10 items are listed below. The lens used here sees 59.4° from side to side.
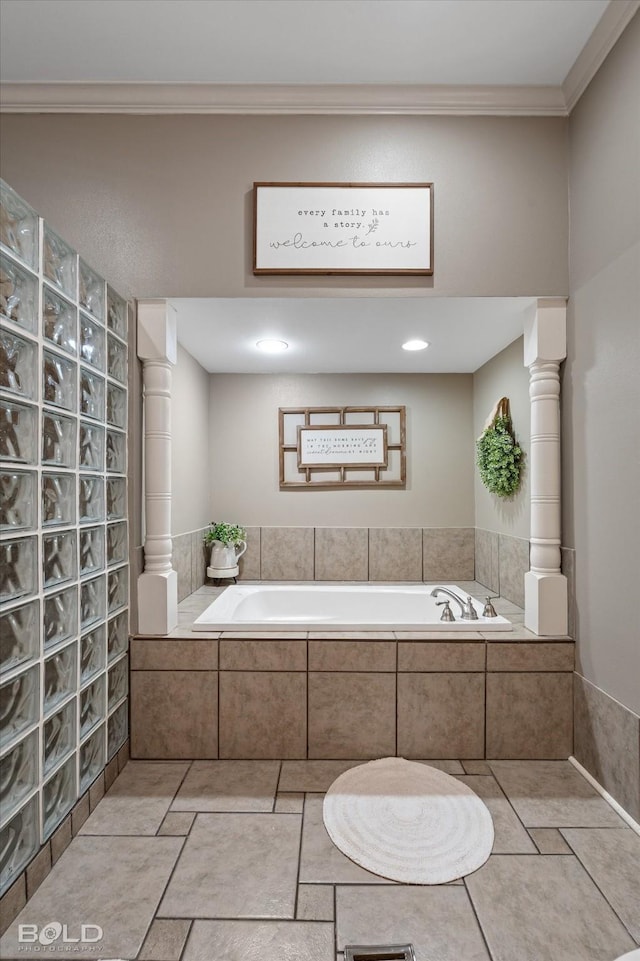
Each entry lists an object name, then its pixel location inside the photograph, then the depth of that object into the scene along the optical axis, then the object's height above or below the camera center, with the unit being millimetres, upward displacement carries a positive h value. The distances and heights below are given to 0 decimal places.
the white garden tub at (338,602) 3096 -677
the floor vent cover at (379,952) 1336 -1127
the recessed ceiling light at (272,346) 2902 +723
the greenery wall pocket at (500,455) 2879 +143
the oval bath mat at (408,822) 1654 -1121
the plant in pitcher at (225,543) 3340 -365
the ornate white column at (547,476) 2287 +27
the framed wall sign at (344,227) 2271 +1036
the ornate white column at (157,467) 2293 +64
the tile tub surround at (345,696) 2256 -861
